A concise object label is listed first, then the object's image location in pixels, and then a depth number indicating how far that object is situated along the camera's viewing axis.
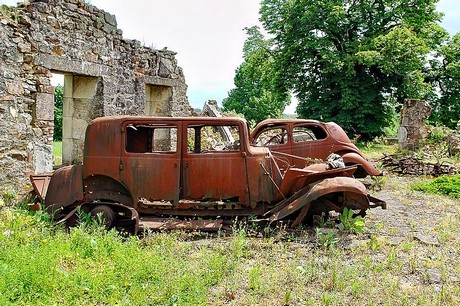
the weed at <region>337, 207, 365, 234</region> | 5.98
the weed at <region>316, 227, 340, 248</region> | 5.34
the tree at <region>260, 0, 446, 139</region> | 21.55
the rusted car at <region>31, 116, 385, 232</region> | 6.04
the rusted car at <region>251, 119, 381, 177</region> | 9.11
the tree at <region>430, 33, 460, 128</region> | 25.56
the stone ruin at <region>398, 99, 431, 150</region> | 17.42
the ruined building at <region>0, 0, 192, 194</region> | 6.83
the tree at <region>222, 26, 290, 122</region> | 39.83
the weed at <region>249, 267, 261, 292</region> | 4.12
